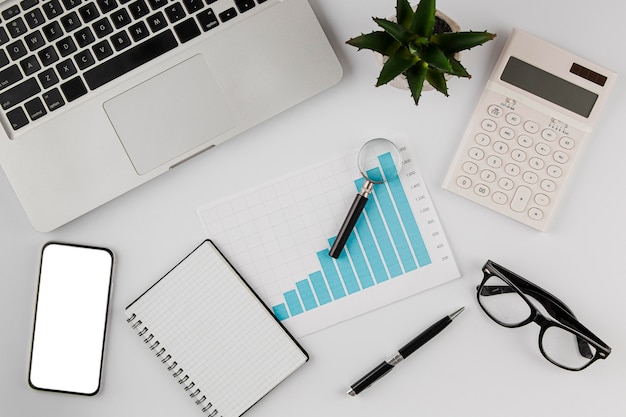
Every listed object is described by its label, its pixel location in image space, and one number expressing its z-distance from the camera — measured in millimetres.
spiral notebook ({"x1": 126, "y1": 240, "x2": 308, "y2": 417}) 820
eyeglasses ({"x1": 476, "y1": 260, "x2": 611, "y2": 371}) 792
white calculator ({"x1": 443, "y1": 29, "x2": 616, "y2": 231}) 796
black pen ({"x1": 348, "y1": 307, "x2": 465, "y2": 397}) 807
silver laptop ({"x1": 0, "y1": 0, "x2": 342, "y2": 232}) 738
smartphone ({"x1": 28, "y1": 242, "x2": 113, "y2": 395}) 821
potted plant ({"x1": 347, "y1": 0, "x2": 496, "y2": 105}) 625
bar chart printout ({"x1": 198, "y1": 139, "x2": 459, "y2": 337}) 823
